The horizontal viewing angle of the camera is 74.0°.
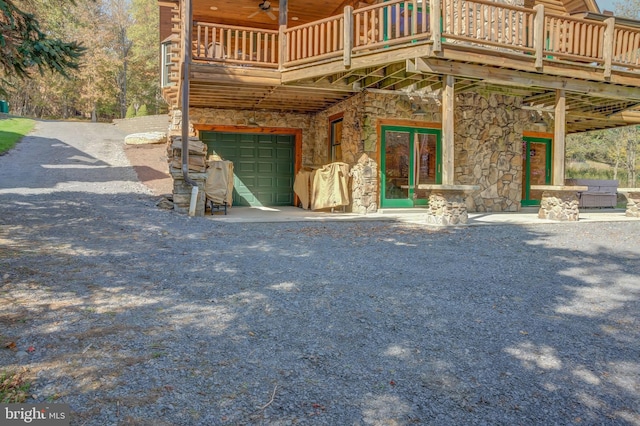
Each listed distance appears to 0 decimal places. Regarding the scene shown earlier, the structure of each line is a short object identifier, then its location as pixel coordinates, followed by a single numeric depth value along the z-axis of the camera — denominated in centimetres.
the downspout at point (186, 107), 877
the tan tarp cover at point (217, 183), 962
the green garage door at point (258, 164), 1293
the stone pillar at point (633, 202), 1055
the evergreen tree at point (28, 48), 541
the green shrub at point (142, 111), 2773
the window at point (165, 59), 1509
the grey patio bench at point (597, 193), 1458
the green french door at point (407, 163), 1105
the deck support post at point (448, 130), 824
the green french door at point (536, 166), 1373
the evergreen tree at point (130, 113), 2937
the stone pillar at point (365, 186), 1067
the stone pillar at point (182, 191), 892
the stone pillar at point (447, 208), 830
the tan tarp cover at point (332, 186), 1079
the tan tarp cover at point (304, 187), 1227
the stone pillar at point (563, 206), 928
